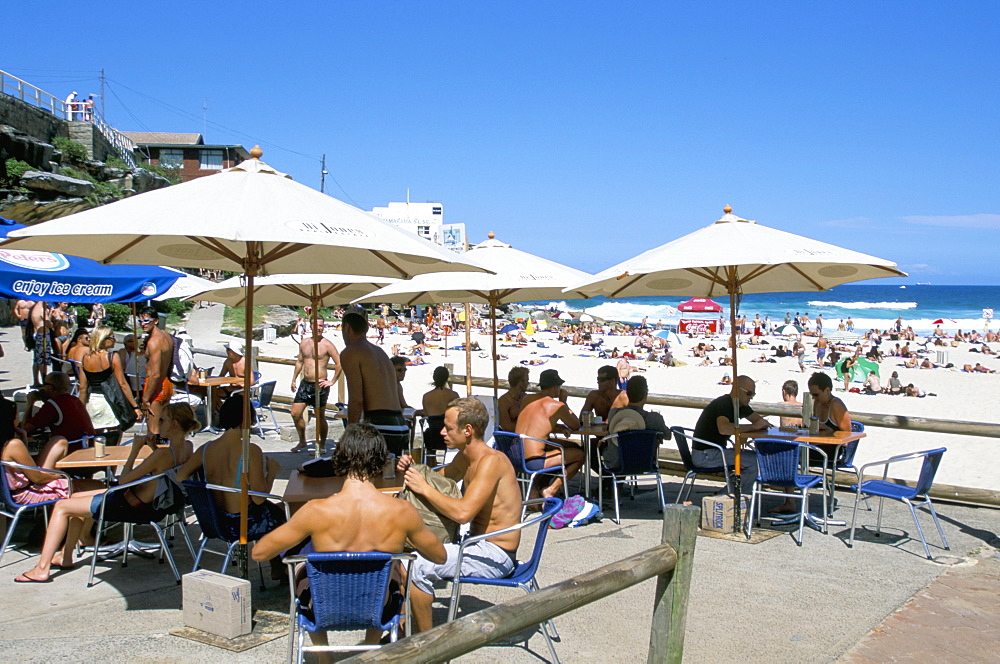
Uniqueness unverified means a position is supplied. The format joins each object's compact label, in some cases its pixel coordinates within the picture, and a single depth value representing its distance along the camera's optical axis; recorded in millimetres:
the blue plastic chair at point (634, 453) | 6387
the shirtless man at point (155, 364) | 8641
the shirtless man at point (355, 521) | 3221
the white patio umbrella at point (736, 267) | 5641
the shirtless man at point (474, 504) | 3717
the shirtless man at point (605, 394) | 7559
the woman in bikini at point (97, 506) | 4738
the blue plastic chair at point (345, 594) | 3033
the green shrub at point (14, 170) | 28672
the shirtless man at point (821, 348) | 27962
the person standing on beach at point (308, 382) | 9203
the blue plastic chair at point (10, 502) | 4871
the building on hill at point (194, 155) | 65438
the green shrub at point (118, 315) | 23625
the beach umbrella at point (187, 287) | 8172
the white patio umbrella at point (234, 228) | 3750
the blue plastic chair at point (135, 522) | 4631
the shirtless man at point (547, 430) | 6609
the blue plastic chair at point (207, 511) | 4344
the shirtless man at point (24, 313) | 12711
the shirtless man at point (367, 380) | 6410
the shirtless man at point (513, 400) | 7652
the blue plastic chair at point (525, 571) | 3611
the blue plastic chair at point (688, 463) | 6535
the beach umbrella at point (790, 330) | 42894
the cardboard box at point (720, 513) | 6164
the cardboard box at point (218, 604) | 3879
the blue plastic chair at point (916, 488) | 5652
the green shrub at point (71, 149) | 35969
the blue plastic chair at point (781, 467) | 6043
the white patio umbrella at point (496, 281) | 7629
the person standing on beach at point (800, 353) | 25709
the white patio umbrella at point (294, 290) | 7648
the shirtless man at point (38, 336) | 9198
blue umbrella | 6434
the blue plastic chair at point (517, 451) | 6465
